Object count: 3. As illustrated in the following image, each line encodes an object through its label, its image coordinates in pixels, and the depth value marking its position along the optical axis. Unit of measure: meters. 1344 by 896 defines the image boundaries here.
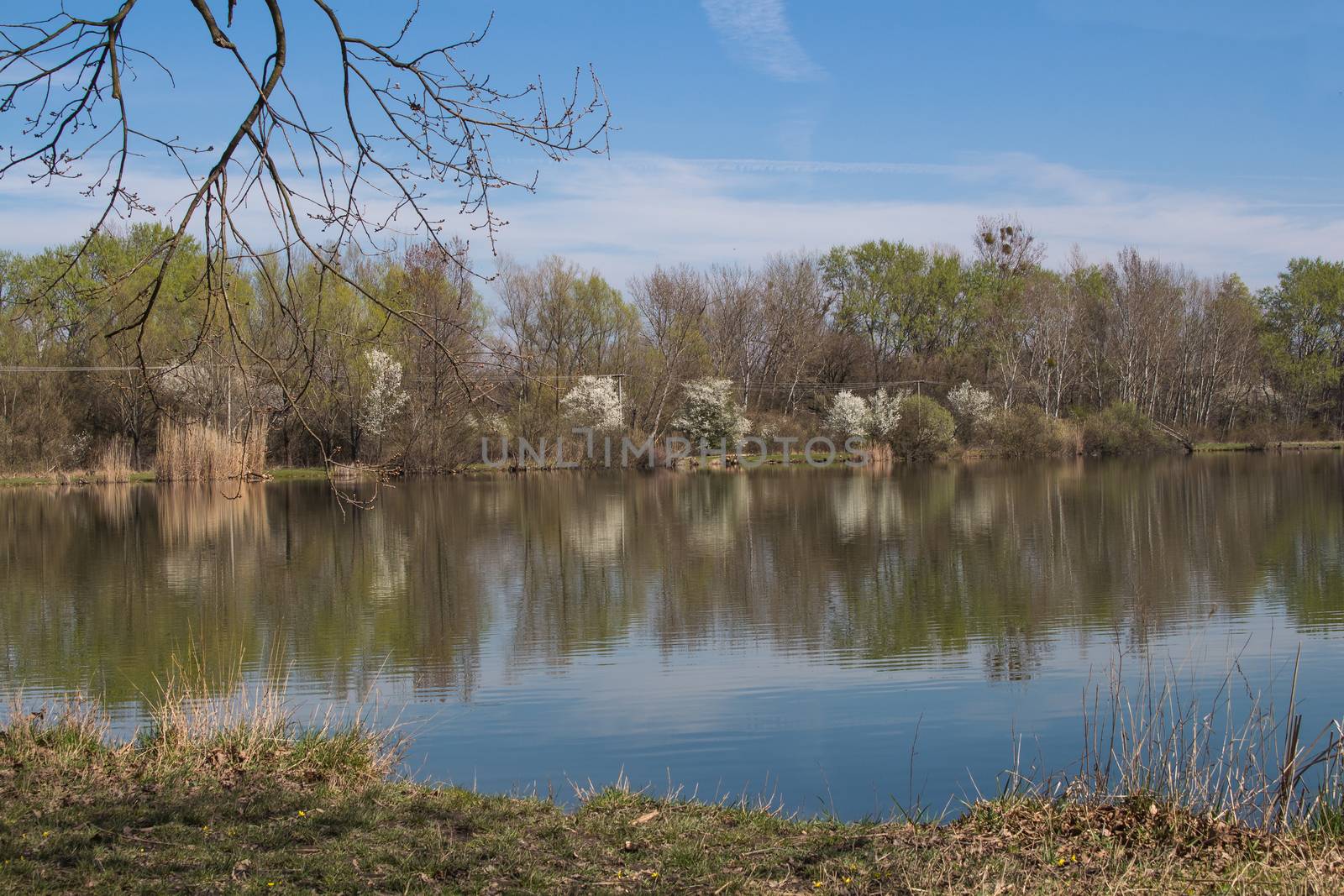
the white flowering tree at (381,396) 46.62
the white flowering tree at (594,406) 50.09
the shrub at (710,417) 53.06
